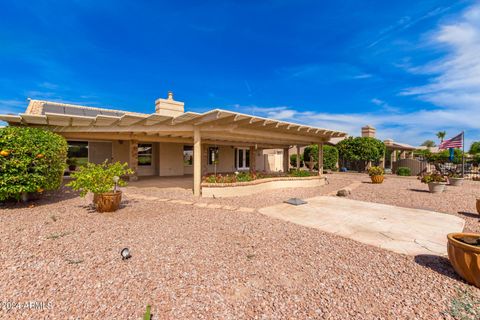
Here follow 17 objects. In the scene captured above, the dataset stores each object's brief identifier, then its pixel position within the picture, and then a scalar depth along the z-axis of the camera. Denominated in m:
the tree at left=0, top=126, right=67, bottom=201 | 5.95
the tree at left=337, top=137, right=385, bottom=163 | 19.94
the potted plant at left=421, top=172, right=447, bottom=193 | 9.97
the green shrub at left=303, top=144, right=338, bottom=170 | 22.02
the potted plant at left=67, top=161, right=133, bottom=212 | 6.04
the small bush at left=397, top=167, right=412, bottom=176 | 18.31
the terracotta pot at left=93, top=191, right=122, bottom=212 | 6.16
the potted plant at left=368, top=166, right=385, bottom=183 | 13.55
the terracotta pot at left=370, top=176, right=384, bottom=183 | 13.56
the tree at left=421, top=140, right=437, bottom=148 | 67.81
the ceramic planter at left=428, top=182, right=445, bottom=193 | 9.95
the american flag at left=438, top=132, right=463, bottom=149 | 14.63
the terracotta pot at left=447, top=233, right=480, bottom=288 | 2.73
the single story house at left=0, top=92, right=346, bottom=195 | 8.63
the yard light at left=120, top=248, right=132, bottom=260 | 3.46
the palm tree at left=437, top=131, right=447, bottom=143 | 60.76
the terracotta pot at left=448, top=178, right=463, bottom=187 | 12.53
